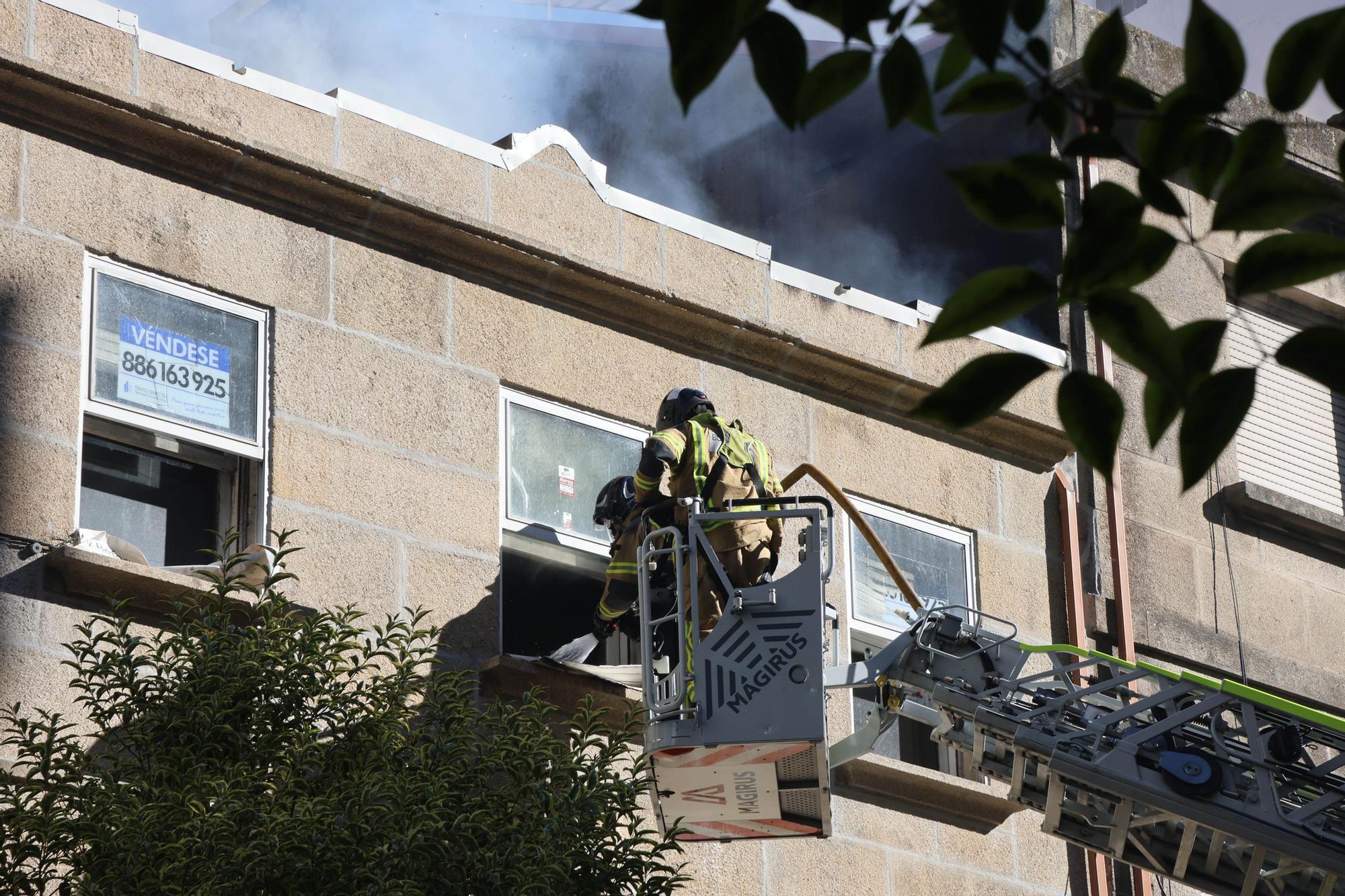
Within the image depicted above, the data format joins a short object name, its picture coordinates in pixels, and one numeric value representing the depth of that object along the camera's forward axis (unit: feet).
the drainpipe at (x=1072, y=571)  85.76
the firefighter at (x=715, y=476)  65.21
